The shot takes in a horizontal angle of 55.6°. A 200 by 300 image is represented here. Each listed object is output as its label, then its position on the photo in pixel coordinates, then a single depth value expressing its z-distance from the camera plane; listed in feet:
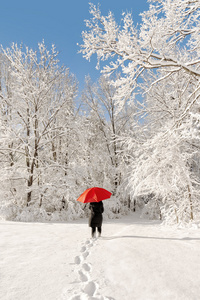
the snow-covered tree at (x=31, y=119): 34.27
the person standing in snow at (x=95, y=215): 17.03
